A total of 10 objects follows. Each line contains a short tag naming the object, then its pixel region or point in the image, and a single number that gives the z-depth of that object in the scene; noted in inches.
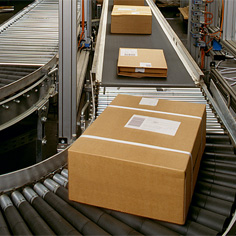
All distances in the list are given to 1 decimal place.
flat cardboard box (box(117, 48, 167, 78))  119.0
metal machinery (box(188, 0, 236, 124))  192.2
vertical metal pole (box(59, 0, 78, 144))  90.3
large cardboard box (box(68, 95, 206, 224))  55.9
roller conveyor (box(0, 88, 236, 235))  58.7
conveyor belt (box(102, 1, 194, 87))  117.3
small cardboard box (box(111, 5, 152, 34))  179.8
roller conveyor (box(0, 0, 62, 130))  127.2
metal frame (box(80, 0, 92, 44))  210.8
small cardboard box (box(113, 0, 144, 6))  232.2
